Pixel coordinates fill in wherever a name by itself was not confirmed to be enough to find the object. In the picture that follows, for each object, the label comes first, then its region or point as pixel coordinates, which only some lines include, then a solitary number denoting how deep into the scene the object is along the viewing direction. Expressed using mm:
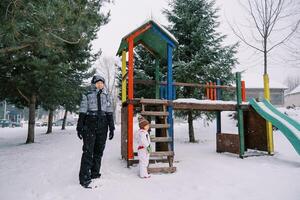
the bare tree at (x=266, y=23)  13797
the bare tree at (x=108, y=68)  50338
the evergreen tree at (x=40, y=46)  5402
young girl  5637
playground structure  6590
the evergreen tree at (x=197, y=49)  12523
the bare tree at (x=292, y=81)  90125
